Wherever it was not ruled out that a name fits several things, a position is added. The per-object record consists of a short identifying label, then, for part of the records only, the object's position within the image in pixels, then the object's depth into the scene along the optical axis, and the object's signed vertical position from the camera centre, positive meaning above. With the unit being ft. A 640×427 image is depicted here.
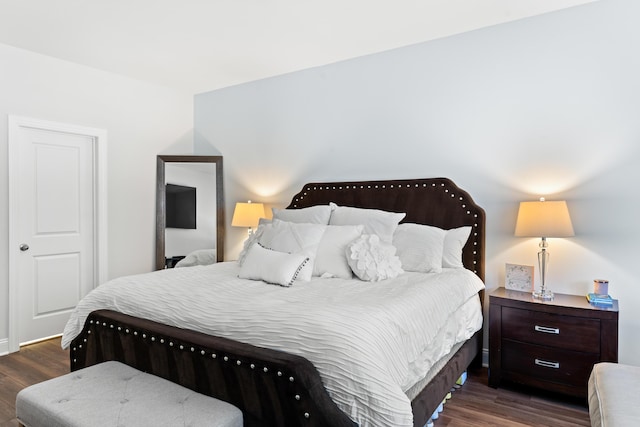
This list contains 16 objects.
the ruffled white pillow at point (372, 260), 8.40 -1.13
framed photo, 9.33 -1.63
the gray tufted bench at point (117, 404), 4.84 -2.56
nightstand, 7.82 -2.71
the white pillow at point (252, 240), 10.03 -0.83
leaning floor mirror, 14.89 -0.14
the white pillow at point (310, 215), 11.00 -0.21
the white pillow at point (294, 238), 9.12 -0.72
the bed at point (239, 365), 4.71 -2.27
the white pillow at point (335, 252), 8.91 -1.02
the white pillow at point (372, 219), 10.19 -0.31
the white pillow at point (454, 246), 9.73 -0.94
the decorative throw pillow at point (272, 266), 8.05 -1.23
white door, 11.48 -0.52
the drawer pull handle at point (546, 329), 8.21 -2.52
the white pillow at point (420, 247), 9.32 -0.95
